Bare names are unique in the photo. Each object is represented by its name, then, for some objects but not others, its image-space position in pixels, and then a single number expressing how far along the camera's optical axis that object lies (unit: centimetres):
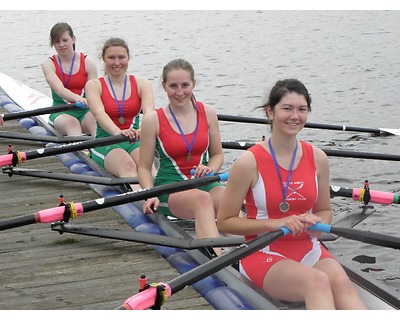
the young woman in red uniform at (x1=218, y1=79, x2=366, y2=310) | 464
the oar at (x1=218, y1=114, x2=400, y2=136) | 915
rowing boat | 488
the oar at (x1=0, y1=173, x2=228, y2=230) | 565
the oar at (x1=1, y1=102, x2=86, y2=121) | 884
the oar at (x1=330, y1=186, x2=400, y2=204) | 562
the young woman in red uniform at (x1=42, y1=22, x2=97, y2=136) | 888
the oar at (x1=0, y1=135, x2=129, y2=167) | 736
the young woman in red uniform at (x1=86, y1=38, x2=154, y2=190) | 729
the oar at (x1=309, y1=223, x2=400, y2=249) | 484
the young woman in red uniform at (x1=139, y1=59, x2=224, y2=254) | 588
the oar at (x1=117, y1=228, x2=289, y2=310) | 433
